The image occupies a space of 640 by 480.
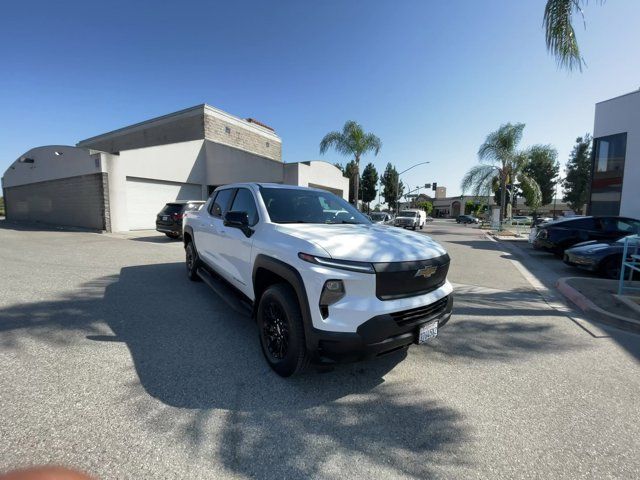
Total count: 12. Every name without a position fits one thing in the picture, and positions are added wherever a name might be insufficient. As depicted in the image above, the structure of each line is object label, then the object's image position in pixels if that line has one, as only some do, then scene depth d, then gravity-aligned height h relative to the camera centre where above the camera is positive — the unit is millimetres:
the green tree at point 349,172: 47678 +5539
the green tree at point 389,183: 60094 +4573
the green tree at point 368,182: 54406 +4265
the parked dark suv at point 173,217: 12461 -462
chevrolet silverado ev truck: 2477 -669
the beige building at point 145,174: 16453 +1891
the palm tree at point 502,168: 26453 +3525
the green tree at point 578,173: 48656 +5562
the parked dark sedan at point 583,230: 10406 -697
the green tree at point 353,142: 25922 +5336
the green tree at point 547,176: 57175 +6035
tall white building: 14922 +2550
